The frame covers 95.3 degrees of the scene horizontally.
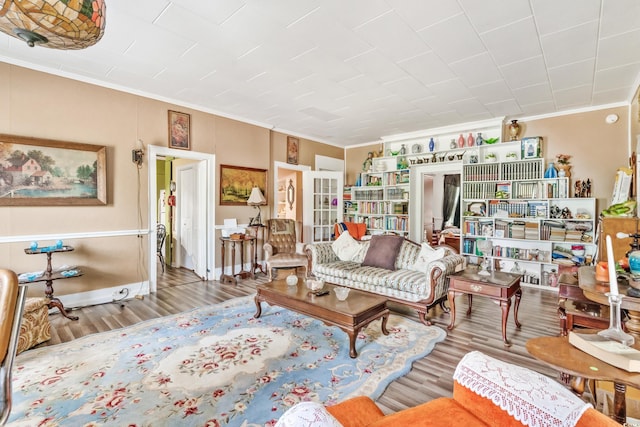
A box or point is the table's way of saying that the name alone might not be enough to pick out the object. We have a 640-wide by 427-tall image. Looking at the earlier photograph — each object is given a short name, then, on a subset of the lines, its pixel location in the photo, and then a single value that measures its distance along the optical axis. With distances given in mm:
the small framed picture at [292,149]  6293
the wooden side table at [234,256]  4969
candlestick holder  1335
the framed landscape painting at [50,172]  3236
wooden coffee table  2500
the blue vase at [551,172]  4699
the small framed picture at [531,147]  4856
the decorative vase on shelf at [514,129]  5086
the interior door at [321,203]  6539
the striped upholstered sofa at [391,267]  3256
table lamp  5355
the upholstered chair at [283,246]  4789
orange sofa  894
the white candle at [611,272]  1392
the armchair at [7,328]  1285
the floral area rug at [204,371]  1811
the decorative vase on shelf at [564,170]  4688
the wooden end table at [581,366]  1101
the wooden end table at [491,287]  2807
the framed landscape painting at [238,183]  5191
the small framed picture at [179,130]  4523
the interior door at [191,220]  5195
